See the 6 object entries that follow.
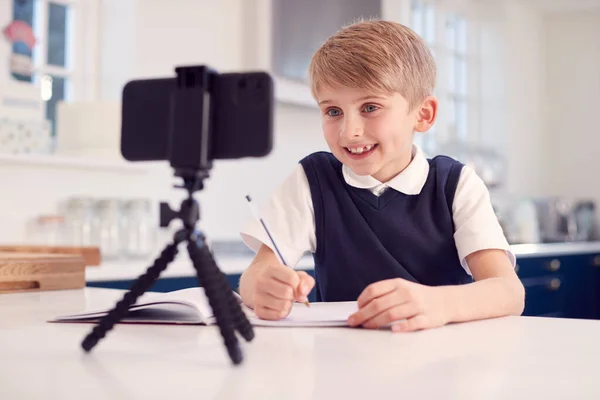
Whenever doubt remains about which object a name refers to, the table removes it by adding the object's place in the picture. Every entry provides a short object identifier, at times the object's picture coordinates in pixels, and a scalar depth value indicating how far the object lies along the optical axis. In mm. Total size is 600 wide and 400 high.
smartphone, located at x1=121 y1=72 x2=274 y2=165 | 615
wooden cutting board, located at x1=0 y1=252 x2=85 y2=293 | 1312
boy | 1197
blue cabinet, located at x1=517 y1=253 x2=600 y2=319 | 4078
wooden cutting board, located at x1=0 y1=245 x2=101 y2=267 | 1708
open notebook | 899
